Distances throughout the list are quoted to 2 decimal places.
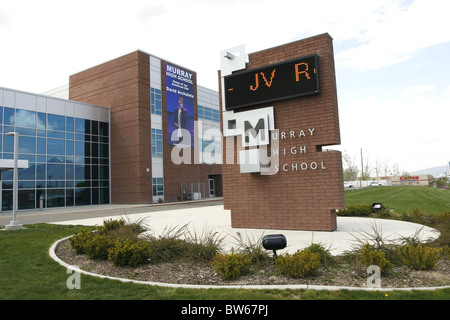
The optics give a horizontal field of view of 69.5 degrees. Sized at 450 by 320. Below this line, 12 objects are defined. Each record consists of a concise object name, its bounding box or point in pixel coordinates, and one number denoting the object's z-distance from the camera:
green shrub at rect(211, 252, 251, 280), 5.89
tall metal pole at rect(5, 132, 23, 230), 14.77
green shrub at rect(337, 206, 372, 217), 15.63
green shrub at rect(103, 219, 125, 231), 11.39
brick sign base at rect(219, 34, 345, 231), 10.94
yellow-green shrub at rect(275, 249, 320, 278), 5.71
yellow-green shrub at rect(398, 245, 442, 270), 5.84
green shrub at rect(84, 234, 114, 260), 7.71
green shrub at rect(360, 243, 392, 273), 5.66
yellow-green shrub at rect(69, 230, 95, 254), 8.40
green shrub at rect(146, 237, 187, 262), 7.39
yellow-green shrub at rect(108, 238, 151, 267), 6.91
